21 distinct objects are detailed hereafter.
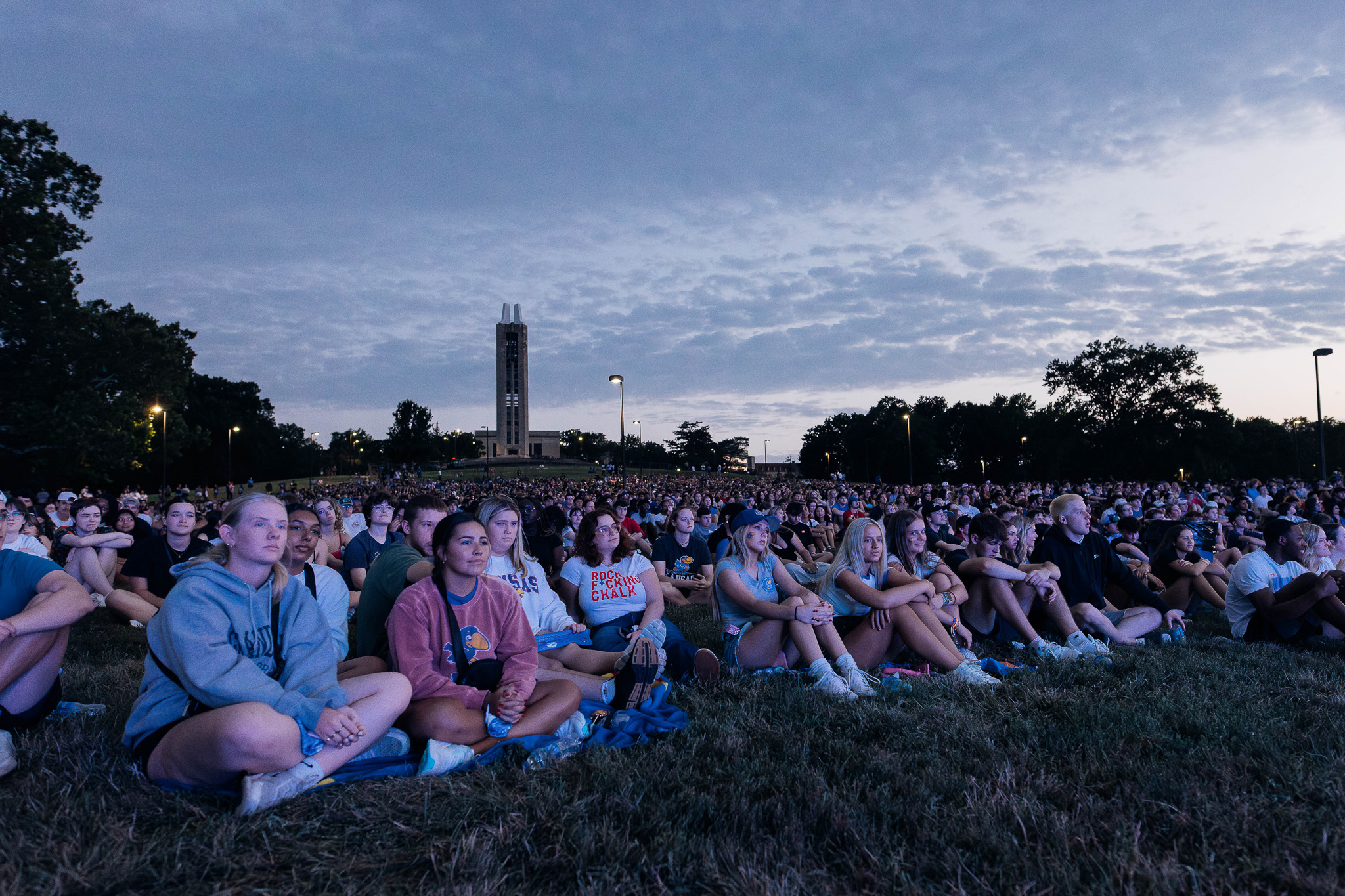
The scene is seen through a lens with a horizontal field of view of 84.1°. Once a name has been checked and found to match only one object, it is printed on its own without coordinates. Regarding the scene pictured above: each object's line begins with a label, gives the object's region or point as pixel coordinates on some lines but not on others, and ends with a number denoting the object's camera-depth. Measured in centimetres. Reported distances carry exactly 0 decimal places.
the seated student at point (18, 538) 512
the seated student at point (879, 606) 490
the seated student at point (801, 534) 998
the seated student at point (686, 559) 862
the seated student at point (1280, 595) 559
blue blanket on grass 316
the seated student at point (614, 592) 517
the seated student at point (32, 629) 349
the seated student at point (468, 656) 344
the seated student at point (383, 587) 406
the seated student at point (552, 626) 409
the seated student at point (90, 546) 743
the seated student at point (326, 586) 385
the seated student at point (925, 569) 546
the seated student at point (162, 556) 680
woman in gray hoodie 281
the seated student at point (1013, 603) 562
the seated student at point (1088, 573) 608
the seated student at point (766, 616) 470
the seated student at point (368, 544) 726
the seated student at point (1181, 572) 759
